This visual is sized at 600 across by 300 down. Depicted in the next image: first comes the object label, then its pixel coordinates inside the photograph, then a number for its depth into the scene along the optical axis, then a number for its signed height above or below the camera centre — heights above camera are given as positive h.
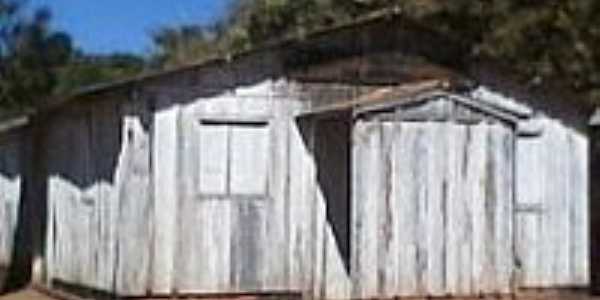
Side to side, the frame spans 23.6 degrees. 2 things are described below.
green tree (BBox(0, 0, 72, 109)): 39.62 +3.59
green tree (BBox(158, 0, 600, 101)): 23.08 +2.57
